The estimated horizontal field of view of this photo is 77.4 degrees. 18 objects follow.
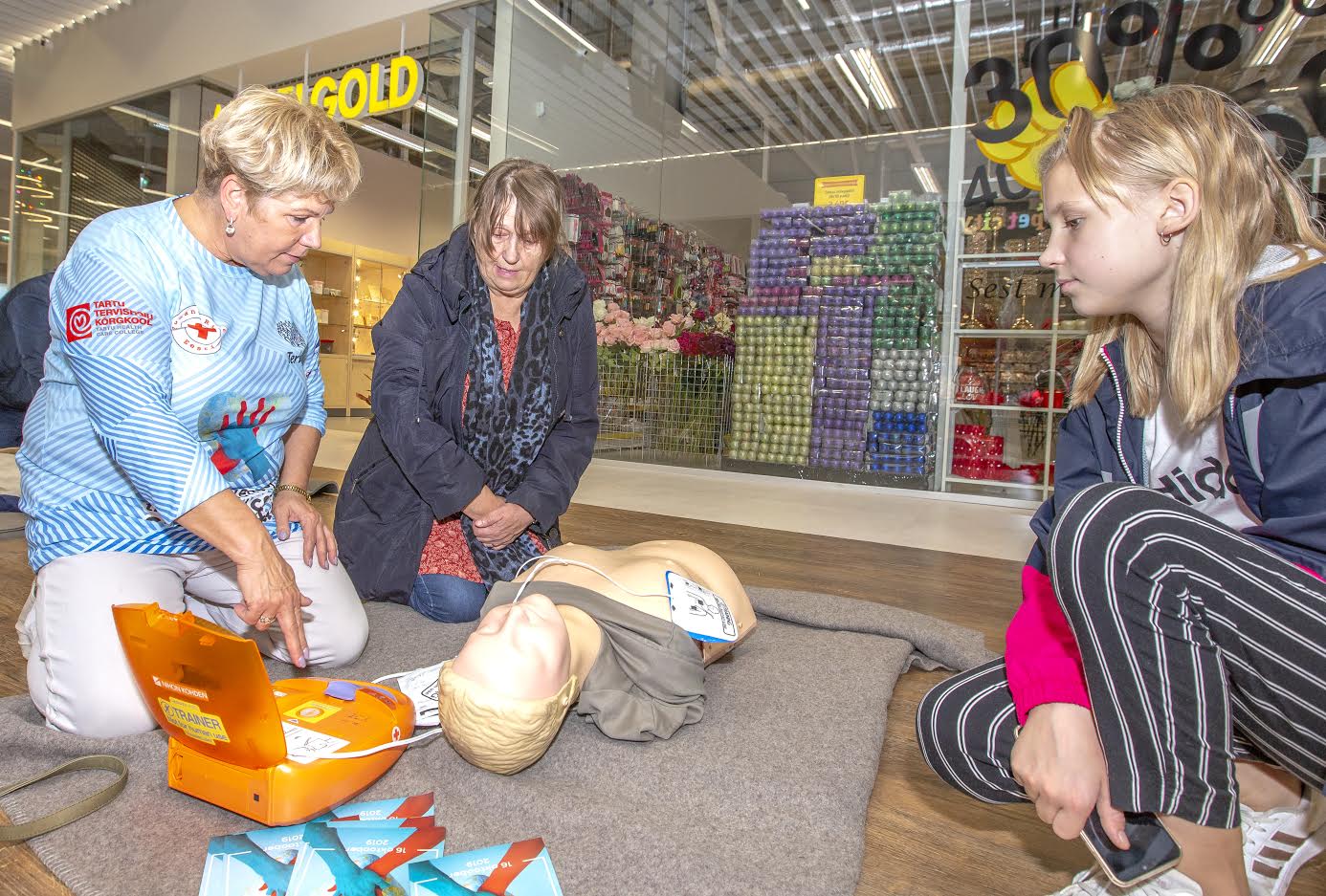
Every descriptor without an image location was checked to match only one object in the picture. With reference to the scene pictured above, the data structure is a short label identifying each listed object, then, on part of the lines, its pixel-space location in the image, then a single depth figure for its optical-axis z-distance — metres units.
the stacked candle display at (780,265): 6.15
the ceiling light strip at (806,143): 5.97
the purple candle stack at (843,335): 5.90
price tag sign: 6.21
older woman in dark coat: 2.17
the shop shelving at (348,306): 11.63
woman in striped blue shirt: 1.39
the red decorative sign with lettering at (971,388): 5.70
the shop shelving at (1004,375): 5.41
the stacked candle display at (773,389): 6.13
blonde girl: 0.93
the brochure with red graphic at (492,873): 0.97
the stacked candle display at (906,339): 5.72
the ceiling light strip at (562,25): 7.16
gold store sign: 6.98
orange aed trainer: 1.15
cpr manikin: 1.28
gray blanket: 1.14
